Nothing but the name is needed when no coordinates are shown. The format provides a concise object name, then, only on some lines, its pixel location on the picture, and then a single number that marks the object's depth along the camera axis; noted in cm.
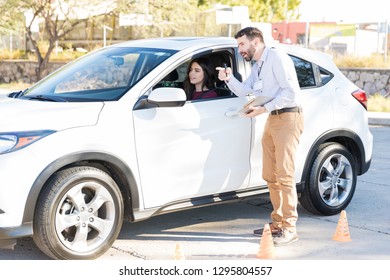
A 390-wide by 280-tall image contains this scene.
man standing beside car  974
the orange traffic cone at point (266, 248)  939
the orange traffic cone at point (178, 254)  881
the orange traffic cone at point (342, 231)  1020
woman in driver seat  1050
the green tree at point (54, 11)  4620
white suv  860
